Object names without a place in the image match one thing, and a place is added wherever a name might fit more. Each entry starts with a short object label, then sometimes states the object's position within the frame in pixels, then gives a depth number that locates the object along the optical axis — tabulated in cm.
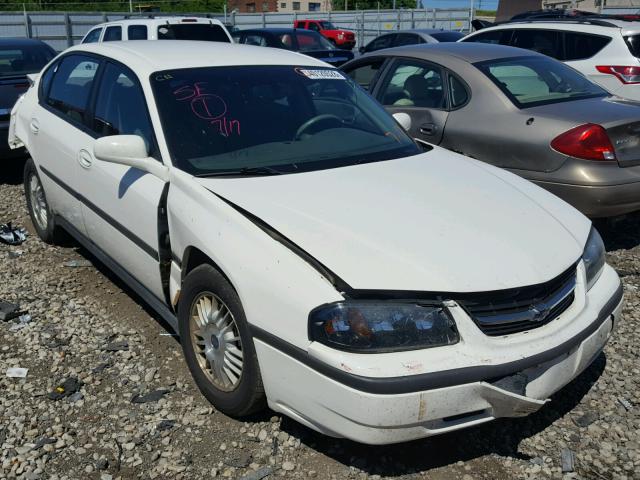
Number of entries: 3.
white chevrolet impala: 252
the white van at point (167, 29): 1198
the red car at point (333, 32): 2938
